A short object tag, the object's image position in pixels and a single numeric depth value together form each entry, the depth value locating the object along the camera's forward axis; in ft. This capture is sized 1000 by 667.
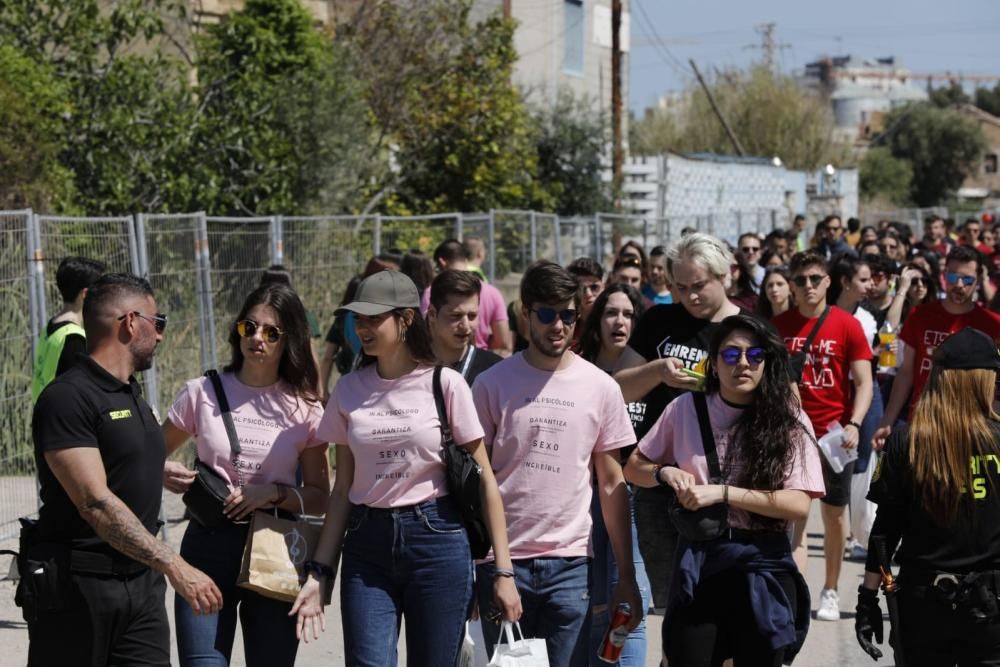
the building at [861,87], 405.39
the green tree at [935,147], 245.04
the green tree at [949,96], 358.02
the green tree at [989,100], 404.22
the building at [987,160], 300.81
